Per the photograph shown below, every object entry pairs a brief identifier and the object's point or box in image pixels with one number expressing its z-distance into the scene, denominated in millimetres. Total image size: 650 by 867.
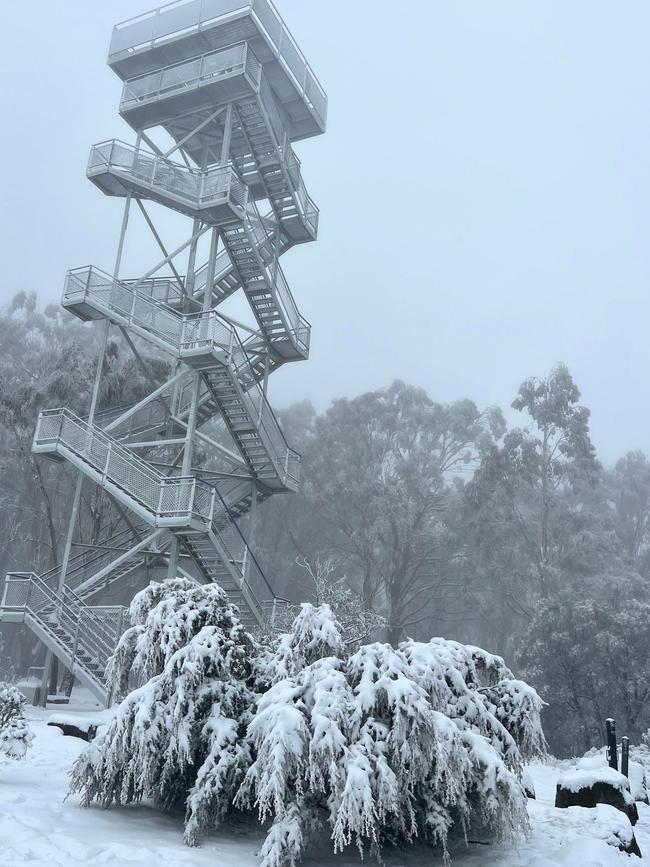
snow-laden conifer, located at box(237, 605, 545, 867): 5367
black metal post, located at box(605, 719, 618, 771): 10955
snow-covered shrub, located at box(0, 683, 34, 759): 7181
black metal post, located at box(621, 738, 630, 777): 11169
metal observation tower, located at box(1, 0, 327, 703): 16844
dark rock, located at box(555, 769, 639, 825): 8328
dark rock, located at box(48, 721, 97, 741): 10305
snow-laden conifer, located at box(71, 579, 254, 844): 6199
